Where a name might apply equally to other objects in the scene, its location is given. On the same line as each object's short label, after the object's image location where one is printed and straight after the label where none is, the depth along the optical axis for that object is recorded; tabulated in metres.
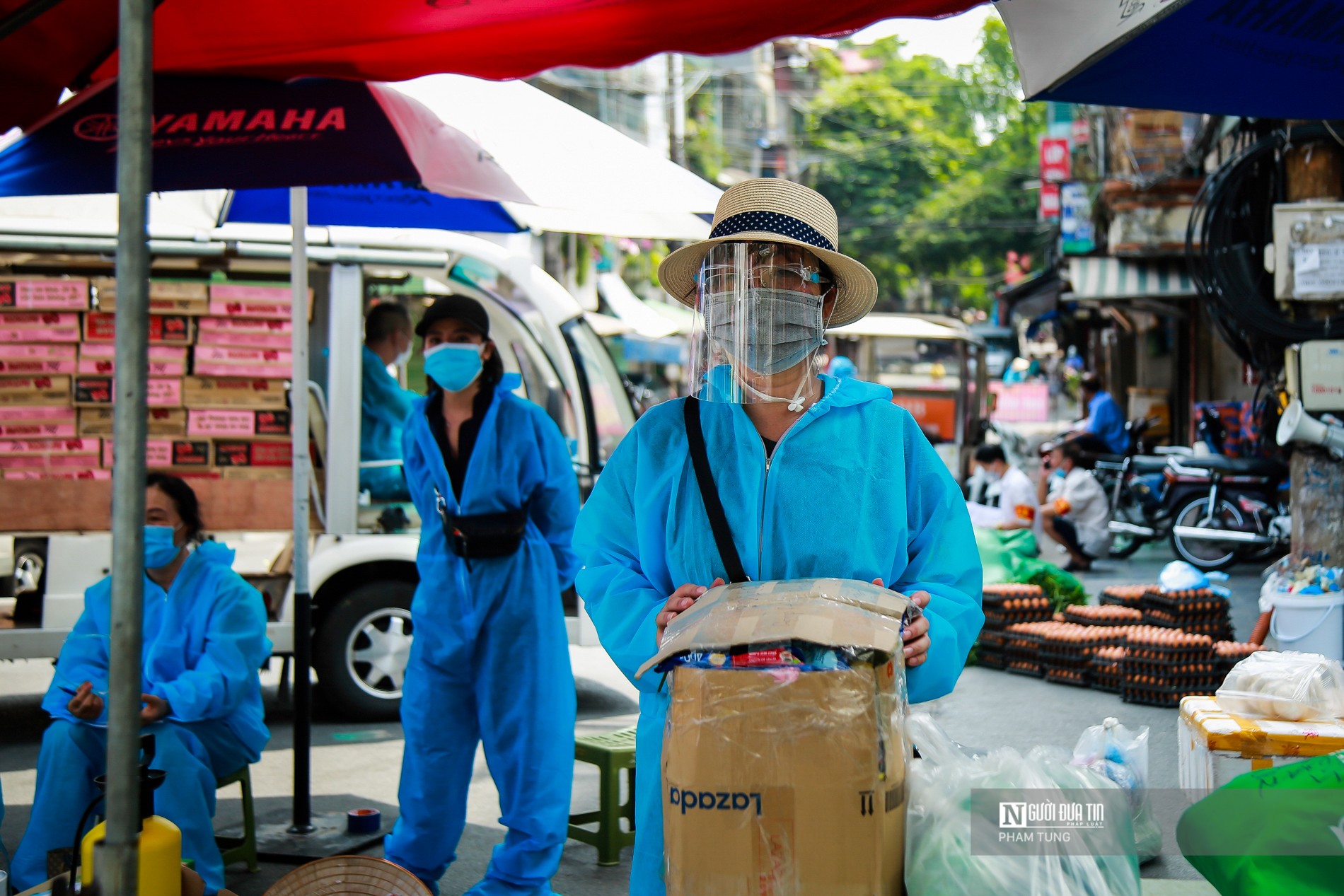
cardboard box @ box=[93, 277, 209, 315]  6.45
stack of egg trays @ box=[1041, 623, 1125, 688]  7.64
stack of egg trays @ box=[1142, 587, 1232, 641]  7.71
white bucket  6.49
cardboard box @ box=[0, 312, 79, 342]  6.37
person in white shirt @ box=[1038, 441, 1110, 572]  12.34
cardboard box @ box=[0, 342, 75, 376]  6.37
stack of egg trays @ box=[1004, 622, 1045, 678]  7.98
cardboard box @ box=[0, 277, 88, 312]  6.34
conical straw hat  2.87
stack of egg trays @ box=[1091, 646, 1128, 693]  7.40
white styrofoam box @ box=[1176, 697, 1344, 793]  3.54
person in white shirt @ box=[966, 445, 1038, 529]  10.84
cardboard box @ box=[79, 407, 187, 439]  6.46
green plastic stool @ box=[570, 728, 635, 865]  4.65
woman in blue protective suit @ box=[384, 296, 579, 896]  4.22
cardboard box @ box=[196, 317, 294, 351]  6.47
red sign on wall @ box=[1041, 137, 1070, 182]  22.05
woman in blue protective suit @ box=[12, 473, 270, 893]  3.99
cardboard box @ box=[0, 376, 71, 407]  6.36
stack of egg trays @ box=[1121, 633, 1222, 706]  7.05
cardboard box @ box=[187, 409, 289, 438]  6.50
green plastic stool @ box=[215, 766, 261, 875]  4.54
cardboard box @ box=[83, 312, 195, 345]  6.41
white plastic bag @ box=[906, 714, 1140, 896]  1.83
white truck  6.34
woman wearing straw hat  2.33
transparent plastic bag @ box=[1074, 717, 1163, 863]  4.56
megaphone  6.99
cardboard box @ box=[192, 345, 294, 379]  6.46
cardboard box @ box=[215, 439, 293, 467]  6.54
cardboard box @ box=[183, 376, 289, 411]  6.49
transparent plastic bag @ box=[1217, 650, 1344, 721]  3.67
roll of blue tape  5.02
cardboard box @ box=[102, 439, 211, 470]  6.49
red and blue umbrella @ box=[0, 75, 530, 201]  3.49
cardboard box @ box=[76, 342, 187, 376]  6.40
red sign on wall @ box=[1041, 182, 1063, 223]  23.34
